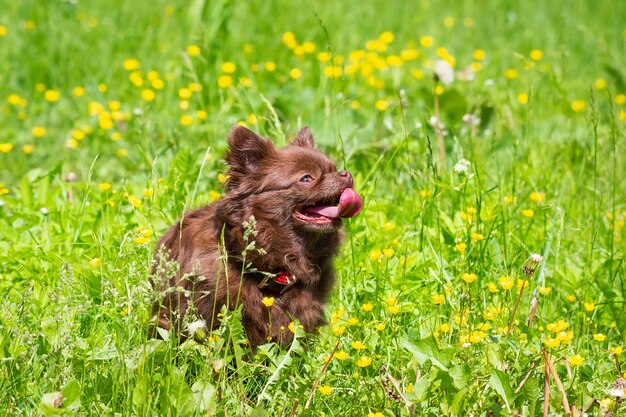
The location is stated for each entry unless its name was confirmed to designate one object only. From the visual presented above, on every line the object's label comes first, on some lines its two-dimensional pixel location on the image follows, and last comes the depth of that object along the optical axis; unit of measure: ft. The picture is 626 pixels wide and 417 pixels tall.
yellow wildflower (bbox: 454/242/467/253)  22.46
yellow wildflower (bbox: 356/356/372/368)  18.71
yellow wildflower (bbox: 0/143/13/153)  28.17
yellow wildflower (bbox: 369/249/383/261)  23.32
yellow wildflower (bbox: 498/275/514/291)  20.20
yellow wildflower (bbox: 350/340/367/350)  19.15
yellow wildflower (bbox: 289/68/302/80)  40.37
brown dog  22.24
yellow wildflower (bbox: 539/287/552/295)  21.59
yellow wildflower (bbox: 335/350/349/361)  19.06
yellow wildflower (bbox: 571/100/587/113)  39.06
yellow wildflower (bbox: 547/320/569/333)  18.85
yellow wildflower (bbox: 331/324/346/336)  19.36
